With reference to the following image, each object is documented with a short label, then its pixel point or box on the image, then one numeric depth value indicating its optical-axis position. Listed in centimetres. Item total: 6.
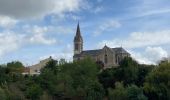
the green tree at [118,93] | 3393
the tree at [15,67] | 5135
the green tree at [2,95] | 3443
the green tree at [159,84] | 3298
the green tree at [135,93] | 3313
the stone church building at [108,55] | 6483
